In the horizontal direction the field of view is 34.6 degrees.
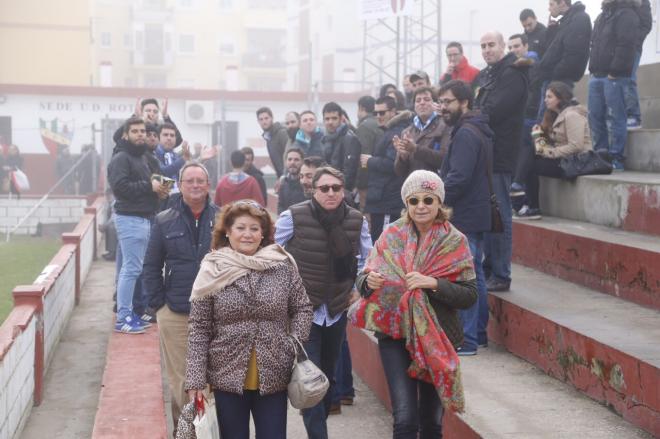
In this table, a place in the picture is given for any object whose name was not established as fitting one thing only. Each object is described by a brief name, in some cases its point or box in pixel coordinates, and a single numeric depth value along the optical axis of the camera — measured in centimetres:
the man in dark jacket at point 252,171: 1398
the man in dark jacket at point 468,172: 730
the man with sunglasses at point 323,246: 659
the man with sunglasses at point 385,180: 971
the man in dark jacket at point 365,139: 1124
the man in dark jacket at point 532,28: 1223
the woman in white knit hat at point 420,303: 546
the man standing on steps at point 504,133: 818
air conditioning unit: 3559
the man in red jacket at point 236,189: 1193
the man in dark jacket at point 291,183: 1070
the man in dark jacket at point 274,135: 1423
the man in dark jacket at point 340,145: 1070
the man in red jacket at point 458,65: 1186
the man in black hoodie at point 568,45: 1088
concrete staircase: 597
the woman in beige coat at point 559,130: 998
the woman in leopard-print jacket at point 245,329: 509
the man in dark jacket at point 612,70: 1027
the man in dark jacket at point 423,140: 832
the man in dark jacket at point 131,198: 969
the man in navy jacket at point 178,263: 671
